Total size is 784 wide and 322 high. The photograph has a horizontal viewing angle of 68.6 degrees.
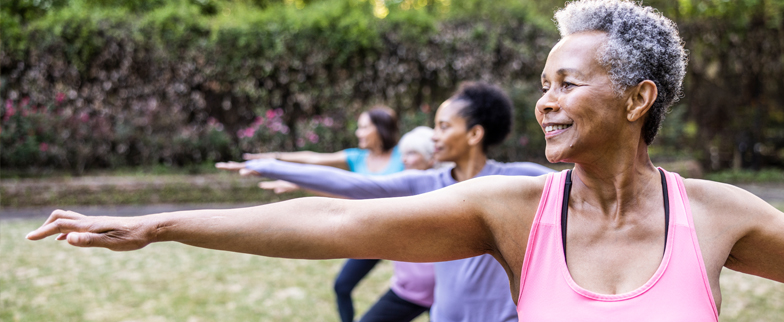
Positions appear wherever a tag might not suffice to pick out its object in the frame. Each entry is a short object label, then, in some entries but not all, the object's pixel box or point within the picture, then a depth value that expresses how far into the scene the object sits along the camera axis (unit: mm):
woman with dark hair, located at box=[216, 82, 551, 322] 2557
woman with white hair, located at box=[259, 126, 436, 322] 3338
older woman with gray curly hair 1470
